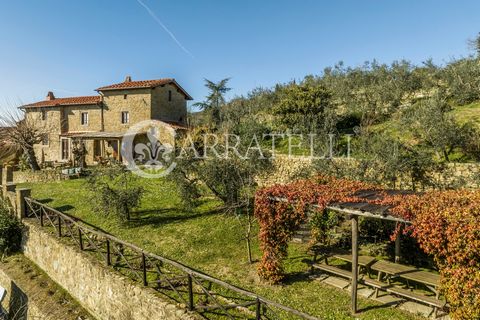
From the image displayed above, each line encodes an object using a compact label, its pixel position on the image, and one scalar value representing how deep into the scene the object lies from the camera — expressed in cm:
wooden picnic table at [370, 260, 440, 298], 735
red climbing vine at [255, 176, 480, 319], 582
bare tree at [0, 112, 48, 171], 2652
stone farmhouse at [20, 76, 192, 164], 3038
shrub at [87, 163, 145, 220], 1369
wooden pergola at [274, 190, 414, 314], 689
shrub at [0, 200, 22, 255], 1377
